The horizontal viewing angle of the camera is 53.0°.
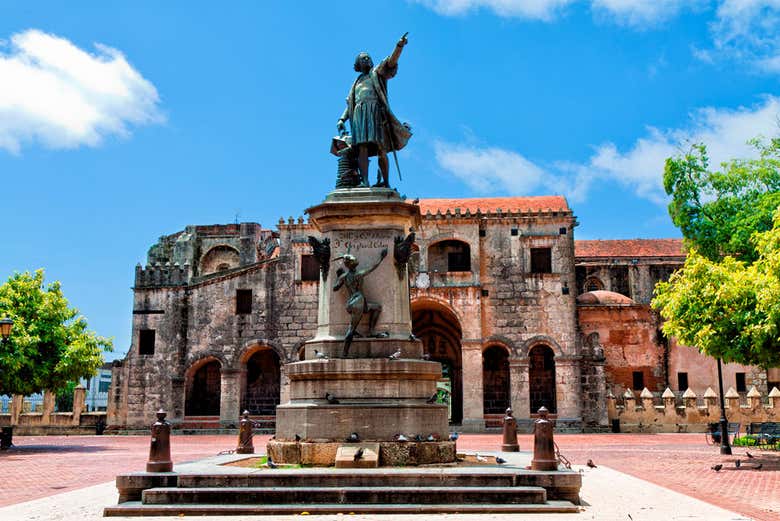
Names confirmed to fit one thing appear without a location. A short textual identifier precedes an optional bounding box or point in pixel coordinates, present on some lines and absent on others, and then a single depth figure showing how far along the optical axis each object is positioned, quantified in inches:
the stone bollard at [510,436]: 609.6
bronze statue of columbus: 519.2
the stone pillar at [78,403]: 1430.1
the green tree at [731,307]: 655.1
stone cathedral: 1380.4
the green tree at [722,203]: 1269.7
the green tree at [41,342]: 948.0
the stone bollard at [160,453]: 418.3
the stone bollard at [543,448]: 422.3
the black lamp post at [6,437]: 967.6
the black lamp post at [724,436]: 816.3
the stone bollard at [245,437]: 600.4
